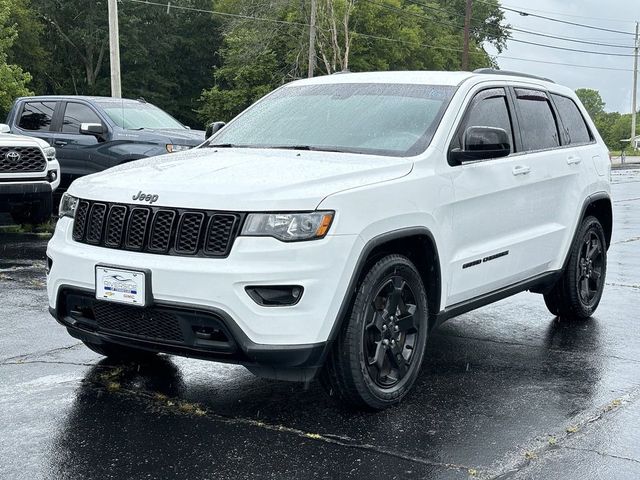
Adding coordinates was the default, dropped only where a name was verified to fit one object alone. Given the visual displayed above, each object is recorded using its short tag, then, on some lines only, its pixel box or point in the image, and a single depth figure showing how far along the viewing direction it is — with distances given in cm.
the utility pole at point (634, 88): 7725
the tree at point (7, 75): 4650
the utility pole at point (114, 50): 2362
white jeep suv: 415
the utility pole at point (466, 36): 4191
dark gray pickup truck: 1368
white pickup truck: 1123
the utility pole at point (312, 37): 4506
